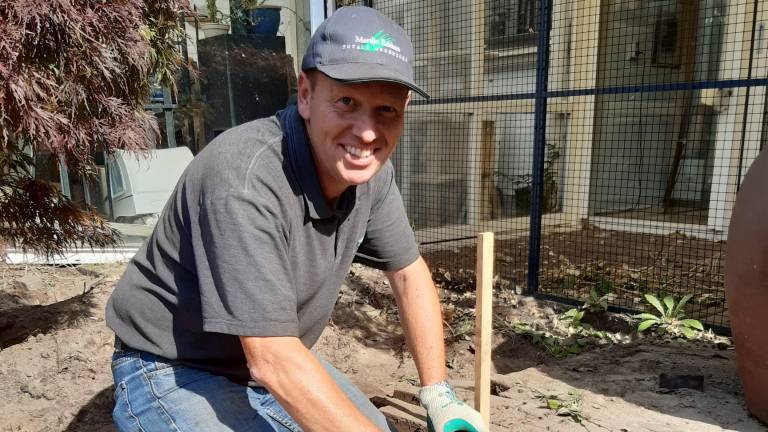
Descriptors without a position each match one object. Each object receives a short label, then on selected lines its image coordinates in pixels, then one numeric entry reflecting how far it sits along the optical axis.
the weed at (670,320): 3.49
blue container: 5.77
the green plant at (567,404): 2.57
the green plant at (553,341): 3.57
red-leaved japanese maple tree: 2.22
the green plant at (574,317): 3.90
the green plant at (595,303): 3.92
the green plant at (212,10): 5.38
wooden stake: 1.62
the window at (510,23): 5.69
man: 1.28
